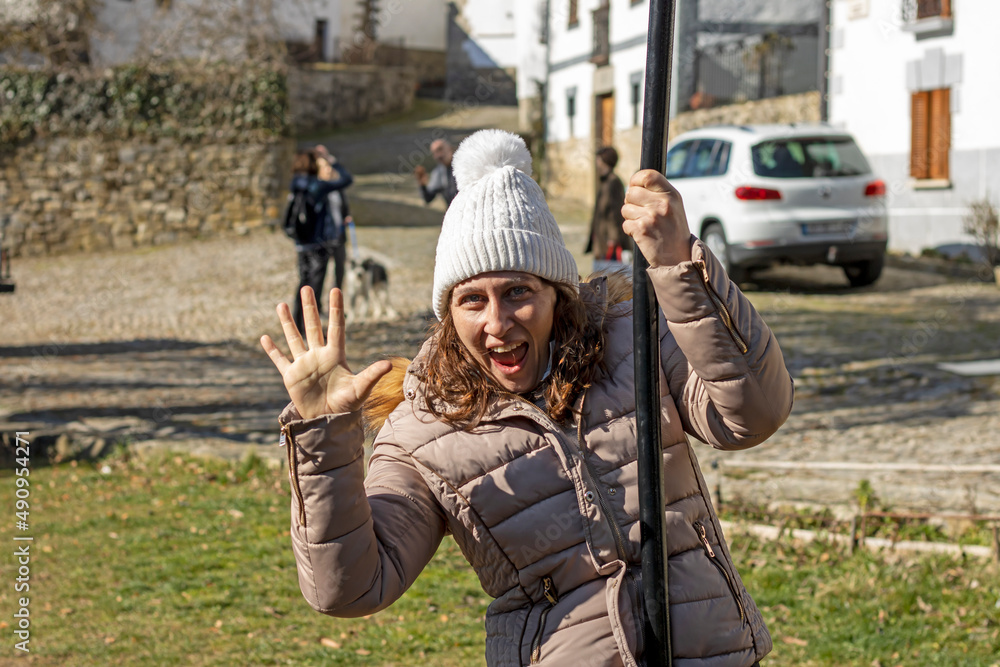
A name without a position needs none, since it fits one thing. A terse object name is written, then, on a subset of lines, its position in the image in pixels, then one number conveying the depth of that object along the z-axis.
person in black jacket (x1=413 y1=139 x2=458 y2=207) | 10.46
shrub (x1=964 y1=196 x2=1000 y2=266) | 14.10
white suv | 12.32
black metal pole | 1.63
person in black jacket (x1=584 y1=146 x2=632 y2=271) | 11.02
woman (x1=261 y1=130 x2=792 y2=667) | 1.81
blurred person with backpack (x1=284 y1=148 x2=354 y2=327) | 10.55
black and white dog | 12.55
